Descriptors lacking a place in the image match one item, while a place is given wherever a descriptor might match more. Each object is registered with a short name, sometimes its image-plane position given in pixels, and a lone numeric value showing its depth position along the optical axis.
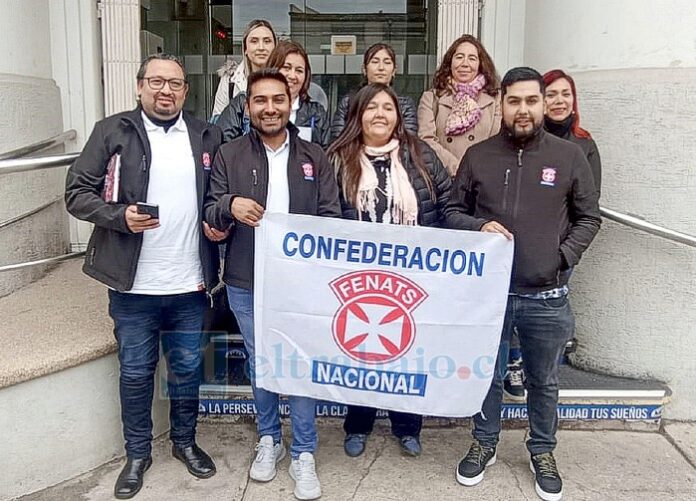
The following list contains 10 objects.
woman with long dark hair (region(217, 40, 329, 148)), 3.60
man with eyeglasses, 2.99
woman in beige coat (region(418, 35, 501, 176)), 3.77
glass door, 6.56
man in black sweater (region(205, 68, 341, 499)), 3.05
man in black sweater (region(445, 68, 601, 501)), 3.02
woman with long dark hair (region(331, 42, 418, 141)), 3.57
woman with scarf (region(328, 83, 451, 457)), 3.21
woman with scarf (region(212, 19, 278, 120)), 3.82
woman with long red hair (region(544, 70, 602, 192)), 3.50
